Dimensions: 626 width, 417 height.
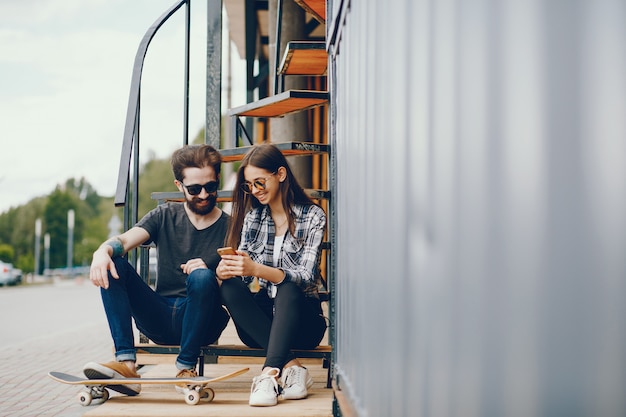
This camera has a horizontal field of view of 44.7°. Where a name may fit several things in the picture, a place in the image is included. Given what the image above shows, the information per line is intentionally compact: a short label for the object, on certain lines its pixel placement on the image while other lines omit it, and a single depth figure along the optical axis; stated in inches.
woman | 131.5
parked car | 1263.5
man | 138.6
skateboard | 130.9
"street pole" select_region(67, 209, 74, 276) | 2034.9
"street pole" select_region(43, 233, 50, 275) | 2782.0
